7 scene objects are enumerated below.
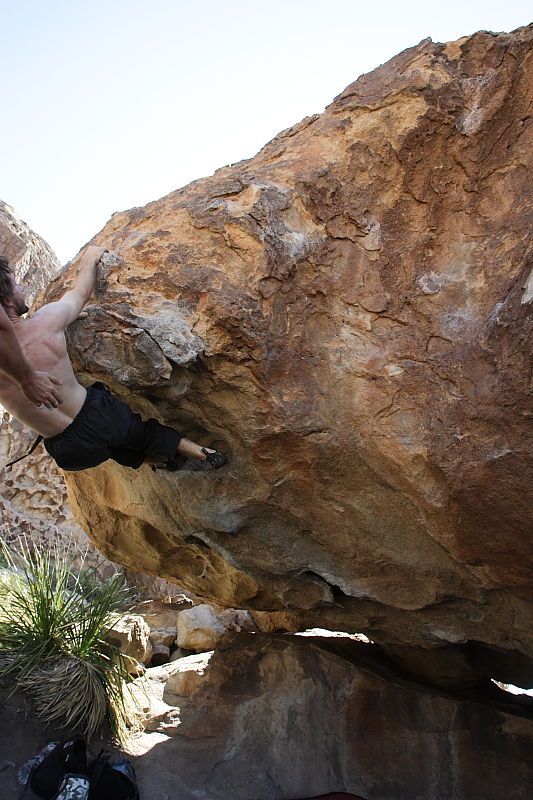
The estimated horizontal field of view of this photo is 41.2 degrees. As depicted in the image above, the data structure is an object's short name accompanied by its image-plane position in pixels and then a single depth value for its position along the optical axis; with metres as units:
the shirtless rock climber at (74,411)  3.11
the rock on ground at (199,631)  7.20
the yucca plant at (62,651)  4.77
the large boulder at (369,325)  3.23
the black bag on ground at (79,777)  3.94
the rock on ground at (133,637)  6.68
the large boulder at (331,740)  4.32
